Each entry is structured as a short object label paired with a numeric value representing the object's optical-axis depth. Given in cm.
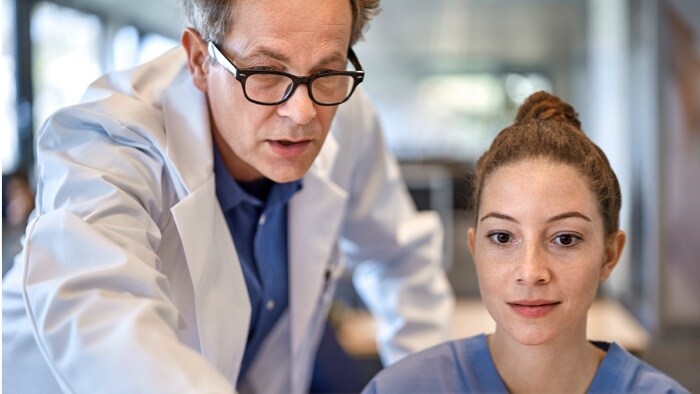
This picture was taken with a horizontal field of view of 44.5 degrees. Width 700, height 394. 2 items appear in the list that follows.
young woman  103
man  81
